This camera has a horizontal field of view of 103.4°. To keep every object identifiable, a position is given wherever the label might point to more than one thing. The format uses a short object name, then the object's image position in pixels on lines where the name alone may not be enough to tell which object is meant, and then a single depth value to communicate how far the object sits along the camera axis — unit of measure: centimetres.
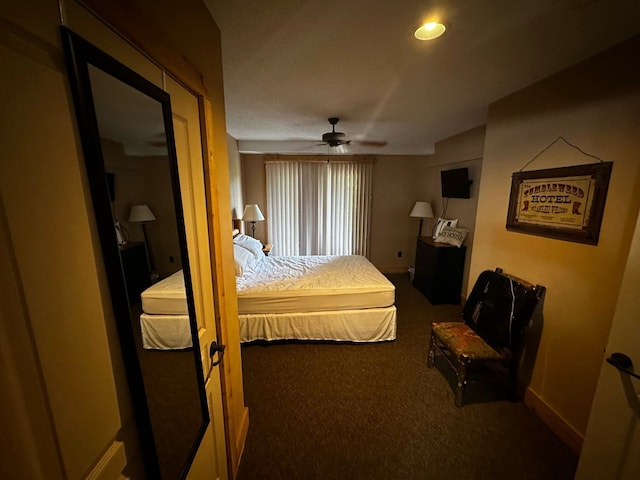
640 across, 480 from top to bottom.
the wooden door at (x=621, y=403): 100
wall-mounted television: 355
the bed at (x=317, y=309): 271
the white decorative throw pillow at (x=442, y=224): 387
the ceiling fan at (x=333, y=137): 285
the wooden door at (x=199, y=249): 95
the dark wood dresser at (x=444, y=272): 370
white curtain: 482
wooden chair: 188
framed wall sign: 154
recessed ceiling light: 127
